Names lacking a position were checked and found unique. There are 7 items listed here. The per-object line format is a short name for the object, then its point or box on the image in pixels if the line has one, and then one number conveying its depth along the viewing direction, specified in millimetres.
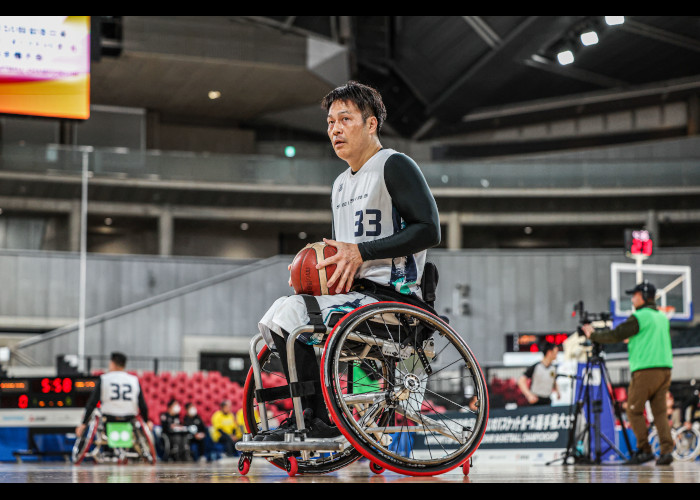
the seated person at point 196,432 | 14766
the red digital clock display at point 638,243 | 14961
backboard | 16938
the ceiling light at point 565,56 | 24031
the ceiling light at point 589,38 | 22641
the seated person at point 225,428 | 15672
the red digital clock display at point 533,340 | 20406
